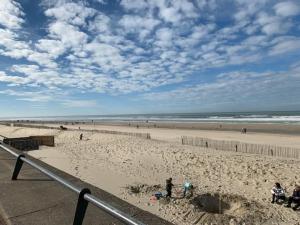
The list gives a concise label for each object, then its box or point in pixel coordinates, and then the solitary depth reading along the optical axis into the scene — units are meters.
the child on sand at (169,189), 9.60
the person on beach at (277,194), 9.19
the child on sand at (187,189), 9.95
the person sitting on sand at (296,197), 8.68
